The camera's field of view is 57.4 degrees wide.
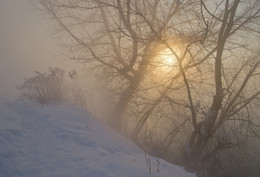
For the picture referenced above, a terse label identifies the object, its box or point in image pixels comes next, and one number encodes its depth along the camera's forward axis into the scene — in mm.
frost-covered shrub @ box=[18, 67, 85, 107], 6129
